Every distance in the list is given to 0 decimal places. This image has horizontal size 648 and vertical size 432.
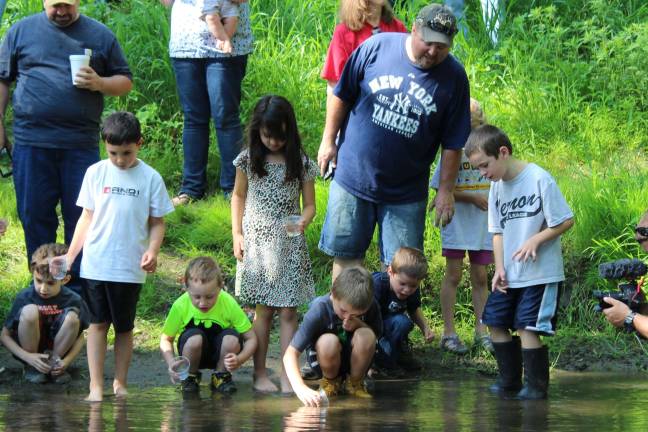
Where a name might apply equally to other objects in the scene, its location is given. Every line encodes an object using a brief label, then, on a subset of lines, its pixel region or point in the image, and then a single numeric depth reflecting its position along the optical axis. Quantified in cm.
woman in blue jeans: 1551
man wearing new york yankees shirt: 1176
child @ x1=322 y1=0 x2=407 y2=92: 1352
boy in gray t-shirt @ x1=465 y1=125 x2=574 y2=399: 1124
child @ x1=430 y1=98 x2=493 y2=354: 1315
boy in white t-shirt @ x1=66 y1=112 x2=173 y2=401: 1116
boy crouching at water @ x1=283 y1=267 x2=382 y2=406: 1098
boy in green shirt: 1153
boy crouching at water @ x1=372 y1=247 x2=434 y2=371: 1169
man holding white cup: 1271
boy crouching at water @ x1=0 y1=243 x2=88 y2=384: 1201
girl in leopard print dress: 1204
